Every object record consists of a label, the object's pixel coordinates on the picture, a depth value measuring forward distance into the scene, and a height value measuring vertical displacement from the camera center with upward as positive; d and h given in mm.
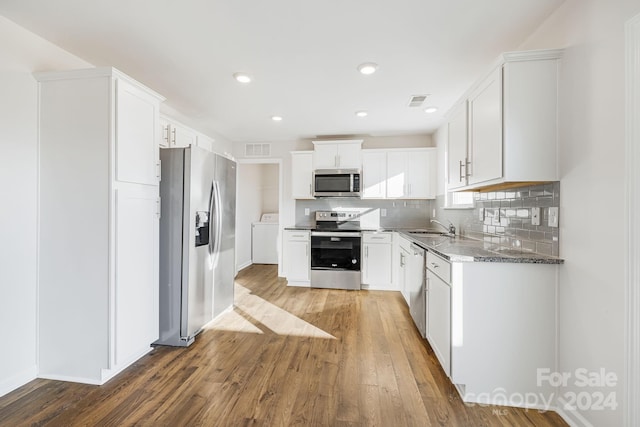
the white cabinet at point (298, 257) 4457 -733
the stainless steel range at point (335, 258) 4297 -711
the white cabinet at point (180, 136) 2854 +840
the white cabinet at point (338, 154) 4539 +961
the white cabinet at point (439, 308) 1923 -733
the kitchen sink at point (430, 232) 3672 -270
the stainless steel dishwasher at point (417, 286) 2605 -752
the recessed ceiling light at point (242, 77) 2603 +1283
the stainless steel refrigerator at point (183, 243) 2521 -300
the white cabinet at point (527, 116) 1729 +621
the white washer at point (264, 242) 6102 -676
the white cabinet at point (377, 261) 4262 -738
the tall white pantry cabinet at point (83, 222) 1960 -88
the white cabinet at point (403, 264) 3420 -700
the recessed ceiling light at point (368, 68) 2404 +1286
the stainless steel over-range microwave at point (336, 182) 4484 +493
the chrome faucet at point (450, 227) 3468 -187
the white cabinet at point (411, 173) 4438 +644
